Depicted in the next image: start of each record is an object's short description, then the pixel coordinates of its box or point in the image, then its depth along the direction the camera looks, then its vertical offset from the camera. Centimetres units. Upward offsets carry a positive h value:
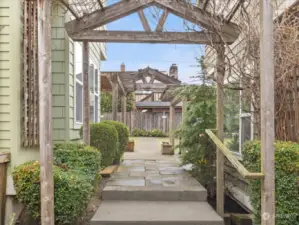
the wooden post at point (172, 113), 1226 +30
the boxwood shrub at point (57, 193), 336 -75
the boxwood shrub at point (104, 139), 605 -35
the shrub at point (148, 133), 1845 -70
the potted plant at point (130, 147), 1151 -93
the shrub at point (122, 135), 780 -37
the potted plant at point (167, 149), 1059 -93
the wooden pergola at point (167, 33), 459 +134
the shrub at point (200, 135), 561 -25
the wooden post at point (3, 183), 371 -71
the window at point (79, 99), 638 +46
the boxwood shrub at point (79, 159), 418 -51
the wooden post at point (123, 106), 1273 +60
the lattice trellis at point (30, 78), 414 +57
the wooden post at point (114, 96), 957 +75
